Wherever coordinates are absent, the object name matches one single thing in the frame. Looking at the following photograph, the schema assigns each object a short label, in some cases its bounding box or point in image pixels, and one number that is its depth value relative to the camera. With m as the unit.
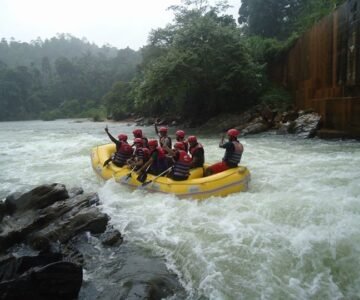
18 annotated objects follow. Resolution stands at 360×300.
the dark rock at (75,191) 6.71
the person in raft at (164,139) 8.31
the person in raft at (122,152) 8.36
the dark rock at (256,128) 16.91
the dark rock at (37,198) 5.80
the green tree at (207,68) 19.09
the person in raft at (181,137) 7.79
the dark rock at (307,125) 13.88
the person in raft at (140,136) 8.20
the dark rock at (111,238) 4.93
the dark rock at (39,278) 3.39
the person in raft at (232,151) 7.11
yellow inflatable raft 6.52
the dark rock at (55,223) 4.93
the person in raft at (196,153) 7.43
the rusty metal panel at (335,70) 12.20
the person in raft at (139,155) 7.60
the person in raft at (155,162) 7.32
